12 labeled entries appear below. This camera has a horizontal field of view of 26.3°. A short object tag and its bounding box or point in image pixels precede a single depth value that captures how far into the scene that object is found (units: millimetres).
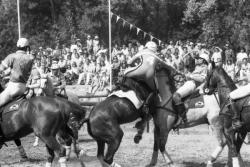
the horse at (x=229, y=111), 11305
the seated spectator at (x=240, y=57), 20500
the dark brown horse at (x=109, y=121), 11000
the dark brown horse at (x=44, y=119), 11117
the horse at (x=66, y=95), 12047
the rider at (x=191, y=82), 12359
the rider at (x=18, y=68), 11871
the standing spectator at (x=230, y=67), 22406
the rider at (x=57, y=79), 15150
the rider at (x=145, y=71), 11703
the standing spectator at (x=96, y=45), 28500
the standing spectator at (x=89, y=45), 28003
